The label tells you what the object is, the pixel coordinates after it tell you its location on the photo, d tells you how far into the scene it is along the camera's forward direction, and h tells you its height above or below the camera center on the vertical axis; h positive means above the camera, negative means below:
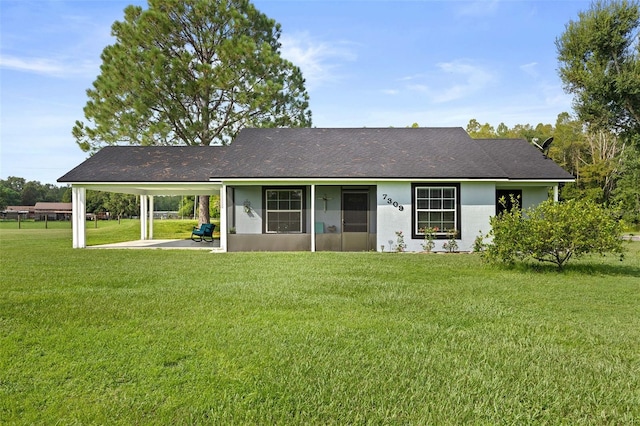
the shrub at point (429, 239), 14.16 -0.95
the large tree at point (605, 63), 22.58 +8.28
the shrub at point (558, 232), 8.99 -0.45
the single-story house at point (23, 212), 66.59 +0.06
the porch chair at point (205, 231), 18.34 -0.84
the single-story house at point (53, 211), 74.69 +0.34
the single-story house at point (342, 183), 14.43 +1.00
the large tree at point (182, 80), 22.55 +7.15
